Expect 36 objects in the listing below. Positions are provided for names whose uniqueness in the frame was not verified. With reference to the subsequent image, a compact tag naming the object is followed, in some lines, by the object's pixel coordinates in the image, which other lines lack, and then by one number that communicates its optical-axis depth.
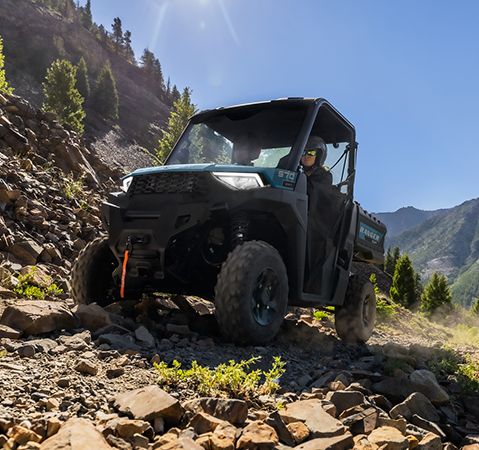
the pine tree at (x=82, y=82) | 70.88
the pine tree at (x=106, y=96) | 72.56
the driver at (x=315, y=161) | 5.88
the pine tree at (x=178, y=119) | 43.72
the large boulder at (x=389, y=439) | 2.52
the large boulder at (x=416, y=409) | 3.34
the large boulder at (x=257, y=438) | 2.26
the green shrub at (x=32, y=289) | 5.81
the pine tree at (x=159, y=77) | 113.66
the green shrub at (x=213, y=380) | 3.00
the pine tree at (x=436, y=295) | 47.94
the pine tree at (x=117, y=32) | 116.75
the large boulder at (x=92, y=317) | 4.41
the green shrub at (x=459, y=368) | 4.50
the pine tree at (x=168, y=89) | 115.45
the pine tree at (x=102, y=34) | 108.81
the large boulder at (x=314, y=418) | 2.58
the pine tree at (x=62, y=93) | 45.94
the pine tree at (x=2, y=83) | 14.45
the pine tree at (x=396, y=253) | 87.25
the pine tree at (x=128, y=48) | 118.01
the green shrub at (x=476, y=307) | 56.94
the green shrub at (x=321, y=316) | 9.69
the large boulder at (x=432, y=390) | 3.88
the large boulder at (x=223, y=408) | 2.59
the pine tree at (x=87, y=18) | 109.99
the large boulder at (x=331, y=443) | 2.35
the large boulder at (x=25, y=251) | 7.68
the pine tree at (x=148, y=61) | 114.50
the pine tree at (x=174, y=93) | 114.55
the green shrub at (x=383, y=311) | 17.51
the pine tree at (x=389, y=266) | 74.38
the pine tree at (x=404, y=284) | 47.22
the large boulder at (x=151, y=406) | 2.47
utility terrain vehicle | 4.66
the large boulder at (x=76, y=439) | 1.97
